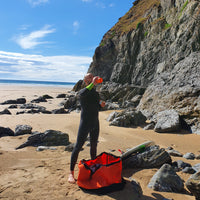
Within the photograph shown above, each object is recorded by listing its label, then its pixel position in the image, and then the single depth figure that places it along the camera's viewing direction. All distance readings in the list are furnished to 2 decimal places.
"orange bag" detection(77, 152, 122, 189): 3.74
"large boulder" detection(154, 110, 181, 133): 8.95
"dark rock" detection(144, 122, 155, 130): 9.84
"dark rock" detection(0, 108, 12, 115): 14.17
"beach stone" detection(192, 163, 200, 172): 4.72
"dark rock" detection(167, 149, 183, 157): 6.06
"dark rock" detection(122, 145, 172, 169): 4.78
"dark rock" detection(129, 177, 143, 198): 3.63
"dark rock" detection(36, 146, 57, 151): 6.59
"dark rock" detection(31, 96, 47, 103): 23.02
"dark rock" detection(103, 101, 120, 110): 16.93
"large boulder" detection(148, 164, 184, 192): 3.82
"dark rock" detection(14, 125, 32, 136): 8.66
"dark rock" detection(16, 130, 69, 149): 7.24
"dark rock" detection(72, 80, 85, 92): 38.31
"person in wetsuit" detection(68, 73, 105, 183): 4.29
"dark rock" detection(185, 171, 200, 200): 3.36
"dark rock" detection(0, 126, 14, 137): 8.47
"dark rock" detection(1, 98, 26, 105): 21.29
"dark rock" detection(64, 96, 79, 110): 17.95
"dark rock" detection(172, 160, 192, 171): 4.95
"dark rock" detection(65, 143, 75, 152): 6.50
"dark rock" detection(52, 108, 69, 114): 15.11
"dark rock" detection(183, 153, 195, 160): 5.82
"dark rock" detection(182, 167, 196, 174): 4.64
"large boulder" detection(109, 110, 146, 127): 10.73
